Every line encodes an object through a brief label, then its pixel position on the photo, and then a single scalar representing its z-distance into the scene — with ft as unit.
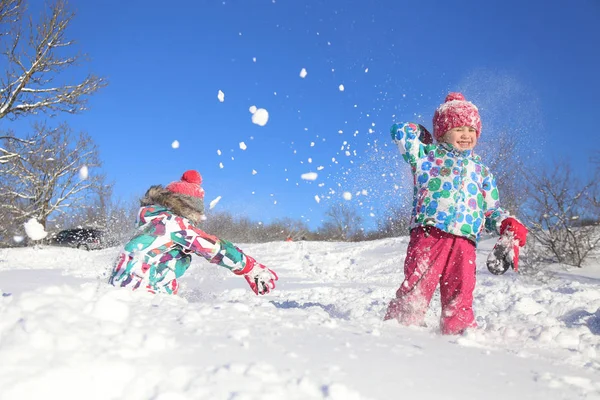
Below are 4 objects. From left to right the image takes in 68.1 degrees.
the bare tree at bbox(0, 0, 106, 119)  35.78
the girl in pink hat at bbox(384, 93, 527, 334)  9.54
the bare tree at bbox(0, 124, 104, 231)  64.80
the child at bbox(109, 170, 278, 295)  9.82
